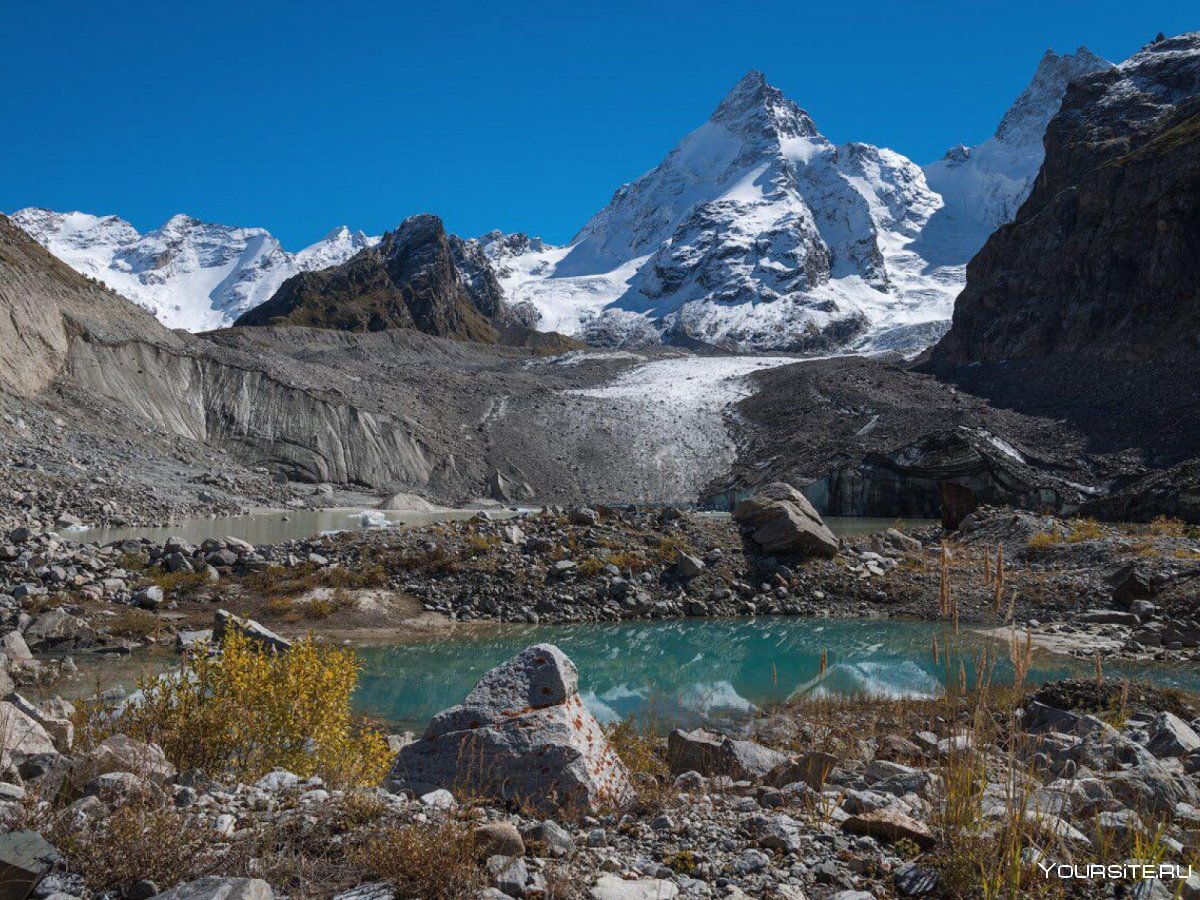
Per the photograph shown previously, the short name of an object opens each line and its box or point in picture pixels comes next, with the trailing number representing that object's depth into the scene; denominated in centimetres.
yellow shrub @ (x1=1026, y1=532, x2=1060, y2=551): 2136
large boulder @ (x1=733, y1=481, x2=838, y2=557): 1970
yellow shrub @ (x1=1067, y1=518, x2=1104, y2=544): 2191
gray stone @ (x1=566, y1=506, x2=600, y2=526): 2034
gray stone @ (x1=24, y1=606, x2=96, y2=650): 1266
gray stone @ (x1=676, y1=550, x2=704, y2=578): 1861
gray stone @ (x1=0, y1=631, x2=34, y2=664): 1145
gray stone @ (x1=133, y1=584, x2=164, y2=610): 1504
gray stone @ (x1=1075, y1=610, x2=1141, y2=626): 1596
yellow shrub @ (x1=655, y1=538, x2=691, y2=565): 1906
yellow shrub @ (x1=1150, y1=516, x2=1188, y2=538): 2281
